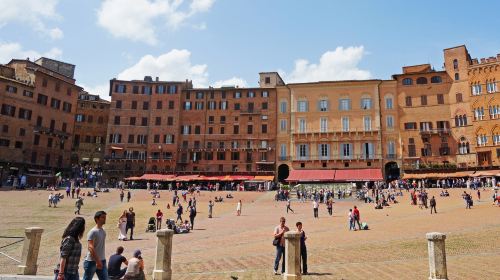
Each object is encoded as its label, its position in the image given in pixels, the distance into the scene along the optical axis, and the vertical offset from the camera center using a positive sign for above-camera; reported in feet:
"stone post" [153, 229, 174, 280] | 29.96 -5.58
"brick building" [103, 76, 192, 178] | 200.34 +31.47
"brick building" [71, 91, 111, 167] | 214.48 +30.28
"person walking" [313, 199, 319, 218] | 88.02 -4.07
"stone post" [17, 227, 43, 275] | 30.76 -5.59
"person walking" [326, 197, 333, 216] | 94.04 -4.15
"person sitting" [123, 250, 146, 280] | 26.23 -5.91
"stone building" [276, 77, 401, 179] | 183.73 +32.11
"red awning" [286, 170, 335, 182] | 176.76 +6.40
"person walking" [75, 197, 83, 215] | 89.61 -4.94
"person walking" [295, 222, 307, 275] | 33.91 -5.71
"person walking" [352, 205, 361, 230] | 66.31 -4.12
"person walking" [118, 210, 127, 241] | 60.34 -6.54
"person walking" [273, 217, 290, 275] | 33.14 -4.56
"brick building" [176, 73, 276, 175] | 193.98 +29.74
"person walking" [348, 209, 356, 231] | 66.59 -5.56
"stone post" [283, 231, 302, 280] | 28.81 -5.19
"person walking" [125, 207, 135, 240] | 60.90 -5.87
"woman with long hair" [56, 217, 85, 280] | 20.13 -3.59
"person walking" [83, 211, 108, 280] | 21.57 -3.96
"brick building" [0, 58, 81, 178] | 175.72 +32.89
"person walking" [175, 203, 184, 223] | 80.44 -5.22
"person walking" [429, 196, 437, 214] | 88.22 -2.51
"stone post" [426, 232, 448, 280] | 27.30 -4.67
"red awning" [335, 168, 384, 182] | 171.01 +7.13
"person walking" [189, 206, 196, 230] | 73.41 -5.28
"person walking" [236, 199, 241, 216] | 97.25 -5.75
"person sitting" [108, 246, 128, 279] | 26.86 -5.80
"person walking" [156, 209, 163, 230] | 73.41 -6.31
